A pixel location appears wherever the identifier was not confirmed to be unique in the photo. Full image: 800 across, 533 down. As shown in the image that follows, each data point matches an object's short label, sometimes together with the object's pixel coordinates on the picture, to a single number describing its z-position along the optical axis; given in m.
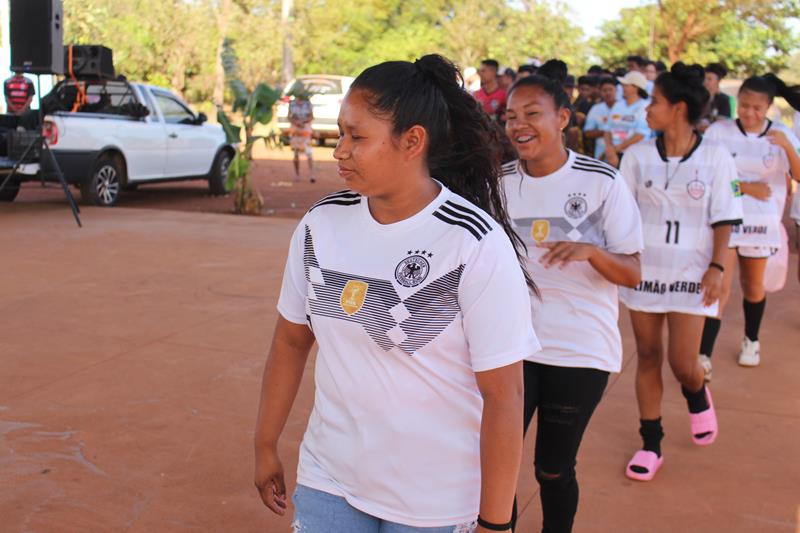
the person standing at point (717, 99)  9.62
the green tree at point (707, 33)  39.50
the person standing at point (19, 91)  13.26
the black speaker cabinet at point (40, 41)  12.12
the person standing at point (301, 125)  18.94
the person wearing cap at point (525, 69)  10.08
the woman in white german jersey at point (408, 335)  2.09
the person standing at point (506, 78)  12.38
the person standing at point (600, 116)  11.48
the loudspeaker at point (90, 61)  13.12
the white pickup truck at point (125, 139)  12.81
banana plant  13.76
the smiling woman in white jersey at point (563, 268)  3.34
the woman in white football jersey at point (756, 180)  6.05
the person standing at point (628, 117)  10.81
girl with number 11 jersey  4.39
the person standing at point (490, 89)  11.58
